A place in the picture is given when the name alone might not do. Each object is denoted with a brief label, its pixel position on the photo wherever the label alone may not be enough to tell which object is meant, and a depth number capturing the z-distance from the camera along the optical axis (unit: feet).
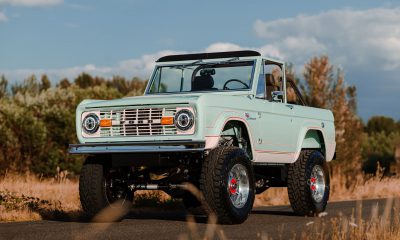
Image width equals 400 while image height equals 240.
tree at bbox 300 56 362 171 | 87.66
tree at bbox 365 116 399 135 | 214.07
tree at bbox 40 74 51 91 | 199.92
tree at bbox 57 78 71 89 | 202.48
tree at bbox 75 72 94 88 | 221.46
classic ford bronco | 32.86
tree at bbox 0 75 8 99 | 163.73
